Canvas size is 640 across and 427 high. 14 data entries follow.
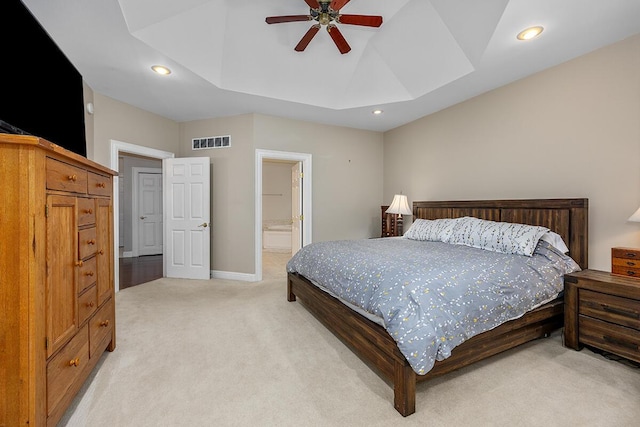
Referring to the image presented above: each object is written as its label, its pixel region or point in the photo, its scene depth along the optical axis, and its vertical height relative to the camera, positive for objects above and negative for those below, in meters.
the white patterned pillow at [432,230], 3.23 -0.25
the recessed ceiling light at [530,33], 2.28 +1.50
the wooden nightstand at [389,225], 4.59 -0.25
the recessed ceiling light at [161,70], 2.90 +1.52
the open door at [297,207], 4.73 +0.06
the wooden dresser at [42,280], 1.10 -0.32
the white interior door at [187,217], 4.35 -0.11
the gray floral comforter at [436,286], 1.53 -0.53
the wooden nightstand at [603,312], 1.90 -0.77
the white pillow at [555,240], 2.53 -0.28
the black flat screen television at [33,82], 1.46 +0.82
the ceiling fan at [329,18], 2.11 +1.57
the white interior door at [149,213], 6.36 -0.06
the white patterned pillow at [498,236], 2.46 -0.25
